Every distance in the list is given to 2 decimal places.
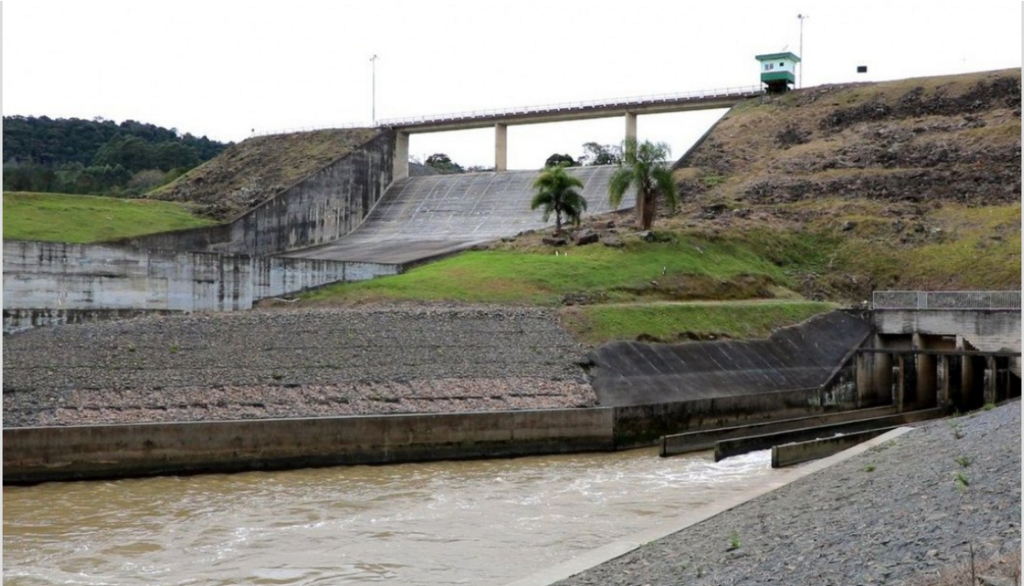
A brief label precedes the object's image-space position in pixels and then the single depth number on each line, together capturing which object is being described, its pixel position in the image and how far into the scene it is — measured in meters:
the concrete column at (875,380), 34.88
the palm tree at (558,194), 45.31
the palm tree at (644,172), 43.62
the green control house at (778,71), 67.38
